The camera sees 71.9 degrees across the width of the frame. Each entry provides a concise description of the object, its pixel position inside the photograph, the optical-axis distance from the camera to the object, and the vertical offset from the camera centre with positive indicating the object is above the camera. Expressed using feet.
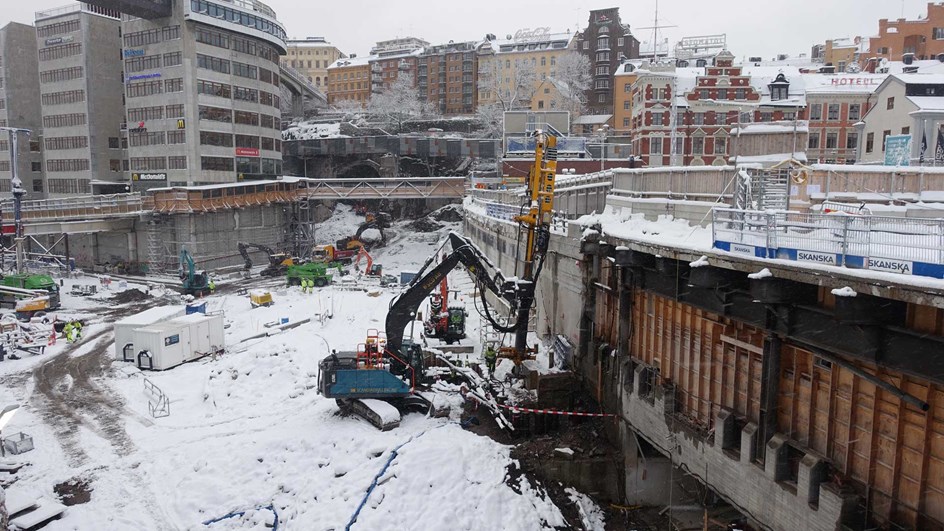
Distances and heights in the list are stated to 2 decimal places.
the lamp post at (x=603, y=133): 173.61 +17.53
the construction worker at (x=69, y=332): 104.93 -24.68
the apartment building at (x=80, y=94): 214.90 +28.58
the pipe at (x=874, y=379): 28.89 -9.08
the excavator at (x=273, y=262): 169.78 -21.44
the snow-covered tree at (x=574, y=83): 312.91 +48.07
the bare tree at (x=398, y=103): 310.65 +40.36
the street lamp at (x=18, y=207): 146.55 -6.47
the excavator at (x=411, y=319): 63.46 -14.69
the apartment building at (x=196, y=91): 195.62 +27.50
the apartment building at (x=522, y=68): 332.39 +61.06
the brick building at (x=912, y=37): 243.81 +56.66
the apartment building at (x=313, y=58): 461.78 +86.81
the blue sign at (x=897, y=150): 62.66 +3.48
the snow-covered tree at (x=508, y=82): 333.42 +52.82
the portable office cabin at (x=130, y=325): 92.94 -20.82
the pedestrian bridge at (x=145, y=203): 171.63 -6.54
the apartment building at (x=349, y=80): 403.15 +63.06
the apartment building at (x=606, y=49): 312.09 +64.10
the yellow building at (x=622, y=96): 276.41 +37.22
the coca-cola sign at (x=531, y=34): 364.01 +84.32
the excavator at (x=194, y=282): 143.02 -22.35
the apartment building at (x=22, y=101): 237.90 +28.86
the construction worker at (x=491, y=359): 69.56 -18.75
